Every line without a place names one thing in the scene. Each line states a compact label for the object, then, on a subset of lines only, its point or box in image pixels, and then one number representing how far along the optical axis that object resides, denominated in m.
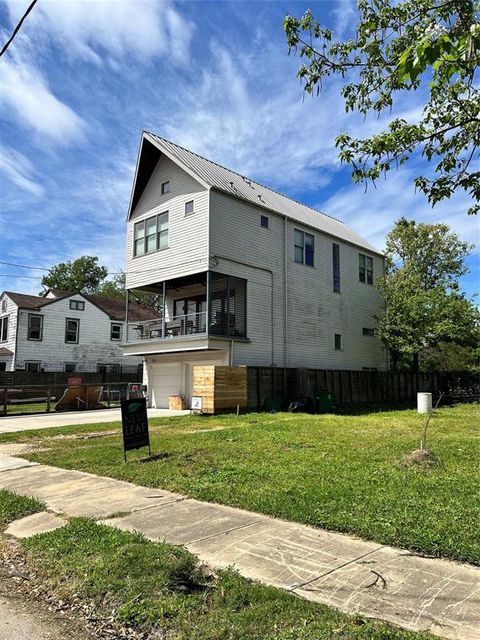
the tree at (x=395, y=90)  5.24
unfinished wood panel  18.02
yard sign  8.76
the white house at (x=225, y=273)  21.03
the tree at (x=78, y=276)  63.28
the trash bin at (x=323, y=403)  21.30
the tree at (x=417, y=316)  25.92
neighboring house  33.94
